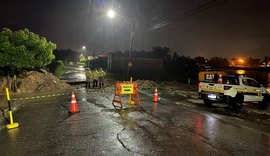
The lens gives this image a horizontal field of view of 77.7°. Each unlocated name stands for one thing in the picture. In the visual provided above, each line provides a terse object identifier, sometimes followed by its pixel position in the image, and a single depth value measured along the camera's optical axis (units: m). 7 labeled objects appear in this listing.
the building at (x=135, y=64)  43.61
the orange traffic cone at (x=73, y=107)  7.73
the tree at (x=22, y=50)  12.40
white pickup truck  8.67
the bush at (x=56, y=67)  24.41
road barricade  8.47
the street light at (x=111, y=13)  15.41
